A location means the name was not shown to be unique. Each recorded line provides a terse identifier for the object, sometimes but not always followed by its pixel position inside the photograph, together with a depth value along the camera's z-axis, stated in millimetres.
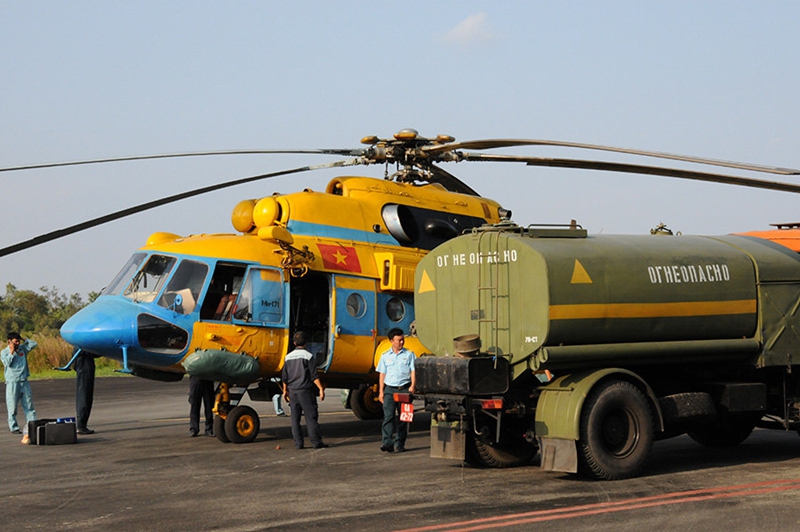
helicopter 13664
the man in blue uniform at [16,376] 16389
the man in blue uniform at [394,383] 13461
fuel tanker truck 10672
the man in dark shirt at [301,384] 13820
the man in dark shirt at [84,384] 16156
